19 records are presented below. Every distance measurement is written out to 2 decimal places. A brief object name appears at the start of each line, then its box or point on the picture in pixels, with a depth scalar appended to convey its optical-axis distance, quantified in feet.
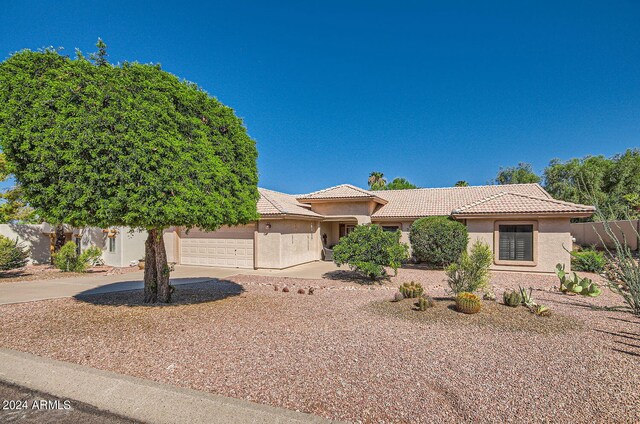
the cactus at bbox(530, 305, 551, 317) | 24.99
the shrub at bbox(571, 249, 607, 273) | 49.80
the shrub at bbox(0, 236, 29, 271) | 46.21
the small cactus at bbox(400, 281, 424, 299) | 30.50
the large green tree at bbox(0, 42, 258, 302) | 21.52
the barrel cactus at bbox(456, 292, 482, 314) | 25.05
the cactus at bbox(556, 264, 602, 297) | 33.73
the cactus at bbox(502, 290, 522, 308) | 27.14
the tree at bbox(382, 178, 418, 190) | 154.81
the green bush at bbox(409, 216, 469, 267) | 51.80
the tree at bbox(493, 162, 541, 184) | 137.90
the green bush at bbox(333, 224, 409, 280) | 41.14
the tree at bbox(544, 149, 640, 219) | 98.63
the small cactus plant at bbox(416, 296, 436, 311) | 26.27
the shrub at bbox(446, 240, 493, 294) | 28.43
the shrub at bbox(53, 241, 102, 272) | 50.57
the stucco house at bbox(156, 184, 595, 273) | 50.47
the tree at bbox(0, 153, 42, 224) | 54.39
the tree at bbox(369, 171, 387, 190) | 157.18
